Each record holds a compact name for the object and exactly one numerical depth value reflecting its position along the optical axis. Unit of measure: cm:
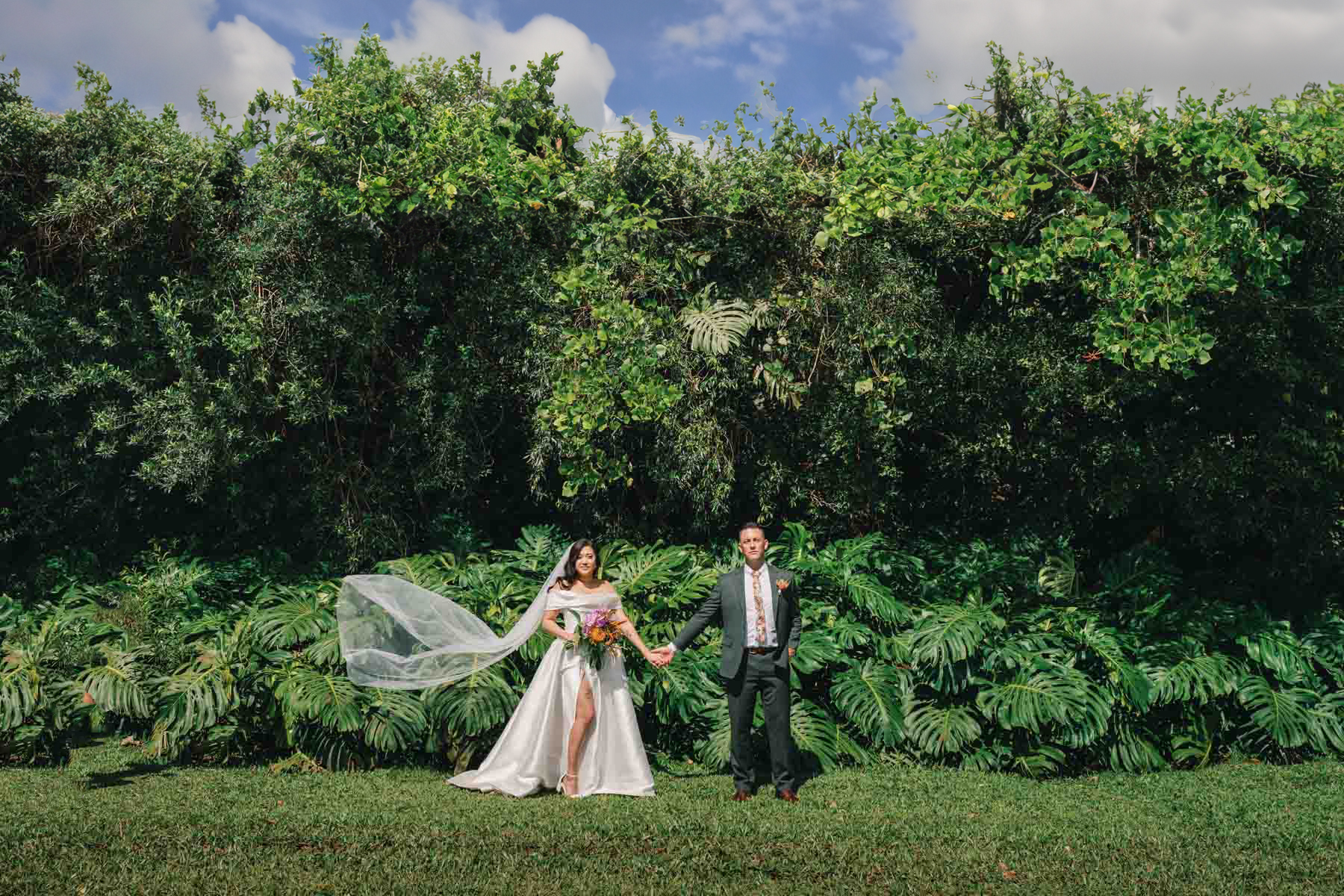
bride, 714
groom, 710
